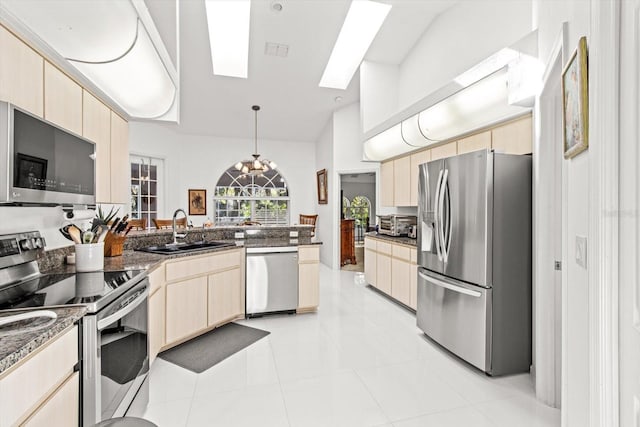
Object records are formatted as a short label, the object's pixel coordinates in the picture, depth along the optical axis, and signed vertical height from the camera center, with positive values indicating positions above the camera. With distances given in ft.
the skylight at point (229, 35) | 12.48 +7.84
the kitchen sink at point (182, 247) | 9.36 -1.10
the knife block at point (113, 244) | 7.91 -0.80
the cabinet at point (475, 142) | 9.26 +2.23
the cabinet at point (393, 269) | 12.04 -2.41
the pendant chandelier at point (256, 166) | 18.66 +2.86
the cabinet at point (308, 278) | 11.88 -2.47
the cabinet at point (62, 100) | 5.44 +2.10
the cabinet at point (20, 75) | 4.44 +2.10
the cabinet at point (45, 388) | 2.66 -1.69
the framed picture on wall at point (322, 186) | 23.02 +2.08
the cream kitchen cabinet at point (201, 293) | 8.50 -2.42
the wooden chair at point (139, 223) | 15.34 -0.51
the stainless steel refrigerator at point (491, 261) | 7.59 -1.17
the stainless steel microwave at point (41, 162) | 3.97 +0.77
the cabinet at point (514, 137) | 7.84 +2.02
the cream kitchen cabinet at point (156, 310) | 7.26 -2.39
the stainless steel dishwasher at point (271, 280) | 11.23 -2.44
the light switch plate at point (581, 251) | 4.05 -0.49
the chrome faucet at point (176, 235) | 10.27 -0.75
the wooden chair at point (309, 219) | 24.11 -0.45
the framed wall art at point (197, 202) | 24.45 +0.86
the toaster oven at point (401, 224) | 14.20 -0.48
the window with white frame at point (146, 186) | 20.24 +1.78
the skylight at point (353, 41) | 12.76 +8.03
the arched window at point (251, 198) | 25.85 +1.23
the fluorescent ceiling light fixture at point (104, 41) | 4.44 +2.81
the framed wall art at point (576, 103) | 3.81 +1.49
